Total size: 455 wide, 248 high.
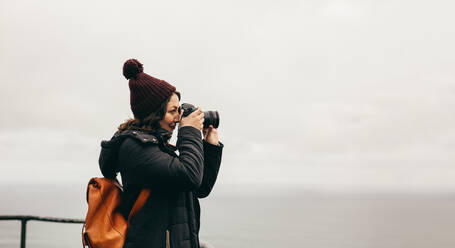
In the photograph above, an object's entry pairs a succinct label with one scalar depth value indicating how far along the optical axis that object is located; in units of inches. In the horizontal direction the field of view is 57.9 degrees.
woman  61.7
